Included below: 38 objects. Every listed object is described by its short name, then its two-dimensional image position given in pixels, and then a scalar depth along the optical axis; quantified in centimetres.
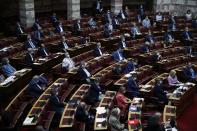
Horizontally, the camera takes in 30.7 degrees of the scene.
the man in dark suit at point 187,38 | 2114
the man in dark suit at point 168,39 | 2006
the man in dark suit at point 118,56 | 1709
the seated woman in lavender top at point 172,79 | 1430
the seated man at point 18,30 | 1964
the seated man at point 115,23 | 2264
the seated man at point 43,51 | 1683
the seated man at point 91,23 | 2206
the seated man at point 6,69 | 1425
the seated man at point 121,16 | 2412
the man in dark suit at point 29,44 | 1759
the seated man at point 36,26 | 2017
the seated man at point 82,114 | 1078
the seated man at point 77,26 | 2132
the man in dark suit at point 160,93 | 1286
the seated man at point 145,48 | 1841
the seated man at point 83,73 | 1436
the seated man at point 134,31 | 2116
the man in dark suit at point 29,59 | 1558
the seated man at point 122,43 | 1891
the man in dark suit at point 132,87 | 1325
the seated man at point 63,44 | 1812
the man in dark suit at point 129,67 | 1563
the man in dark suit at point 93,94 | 1267
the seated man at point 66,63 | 1525
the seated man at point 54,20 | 2198
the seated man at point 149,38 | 2008
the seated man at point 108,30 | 2075
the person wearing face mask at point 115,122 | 966
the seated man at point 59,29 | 2061
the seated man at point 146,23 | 2319
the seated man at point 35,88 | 1268
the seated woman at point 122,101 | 1190
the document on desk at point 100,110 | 1097
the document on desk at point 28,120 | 1018
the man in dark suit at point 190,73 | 1539
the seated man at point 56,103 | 1155
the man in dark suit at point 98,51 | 1756
